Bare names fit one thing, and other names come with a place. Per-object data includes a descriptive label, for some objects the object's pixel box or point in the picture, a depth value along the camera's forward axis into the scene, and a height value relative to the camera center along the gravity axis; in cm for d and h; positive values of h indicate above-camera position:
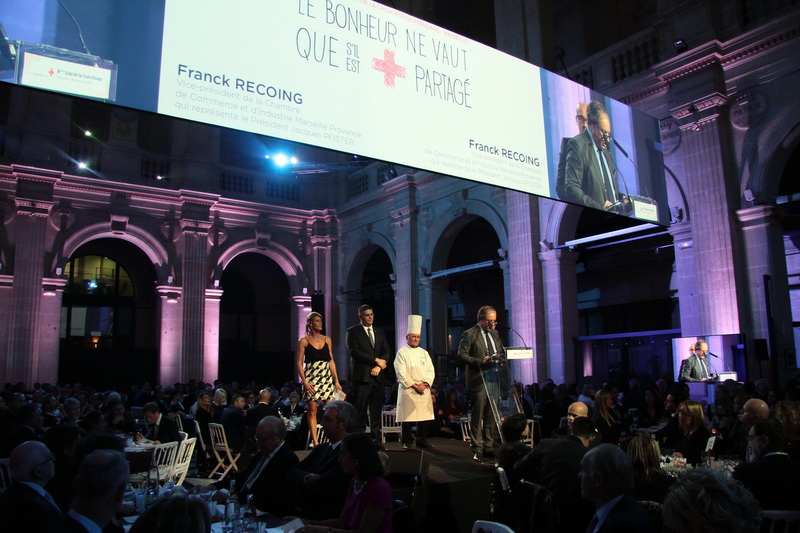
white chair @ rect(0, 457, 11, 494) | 492 -94
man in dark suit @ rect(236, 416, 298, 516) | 380 -72
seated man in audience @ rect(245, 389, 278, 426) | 752 -68
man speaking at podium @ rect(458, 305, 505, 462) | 602 -14
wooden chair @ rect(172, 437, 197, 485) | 584 -98
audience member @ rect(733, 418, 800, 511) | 304 -65
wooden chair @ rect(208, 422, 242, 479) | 745 -108
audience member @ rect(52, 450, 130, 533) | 217 -48
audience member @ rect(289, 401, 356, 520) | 353 -70
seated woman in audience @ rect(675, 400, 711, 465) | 488 -65
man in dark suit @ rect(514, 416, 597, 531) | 344 -69
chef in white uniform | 648 -26
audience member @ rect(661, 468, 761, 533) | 179 -46
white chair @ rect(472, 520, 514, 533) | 258 -76
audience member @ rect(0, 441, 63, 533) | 267 -61
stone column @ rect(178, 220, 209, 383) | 1625 +176
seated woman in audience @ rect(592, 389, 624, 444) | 546 -60
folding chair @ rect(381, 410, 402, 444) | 848 -106
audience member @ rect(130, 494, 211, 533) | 178 -46
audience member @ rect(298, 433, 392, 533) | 289 -68
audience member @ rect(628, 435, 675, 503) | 325 -64
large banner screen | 444 +234
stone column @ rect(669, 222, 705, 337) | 1000 +124
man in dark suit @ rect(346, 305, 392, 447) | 638 -11
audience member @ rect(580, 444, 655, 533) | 247 -55
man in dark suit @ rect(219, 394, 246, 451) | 773 -84
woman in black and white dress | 624 -12
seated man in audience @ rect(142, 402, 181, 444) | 682 -80
